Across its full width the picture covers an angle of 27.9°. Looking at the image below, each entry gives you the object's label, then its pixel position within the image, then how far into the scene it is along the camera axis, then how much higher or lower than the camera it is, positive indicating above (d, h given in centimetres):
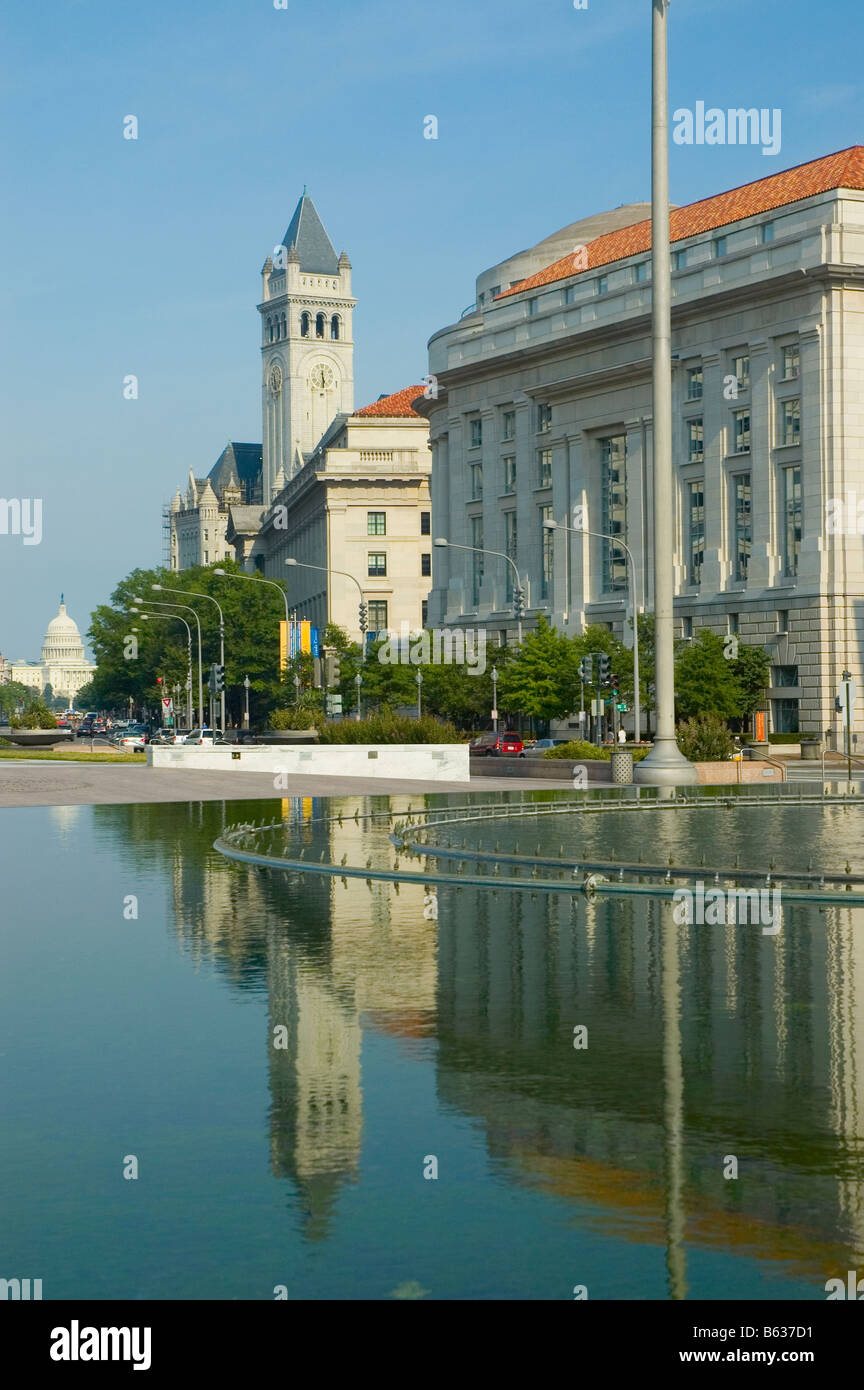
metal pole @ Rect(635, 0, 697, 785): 3117 +483
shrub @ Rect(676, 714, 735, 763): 5312 -116
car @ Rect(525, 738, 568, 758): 6806 -167
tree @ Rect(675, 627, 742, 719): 7188 +81
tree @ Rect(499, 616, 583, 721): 7381 +127
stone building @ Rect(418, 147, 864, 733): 7306 +1373
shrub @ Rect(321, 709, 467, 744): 5938 -73
